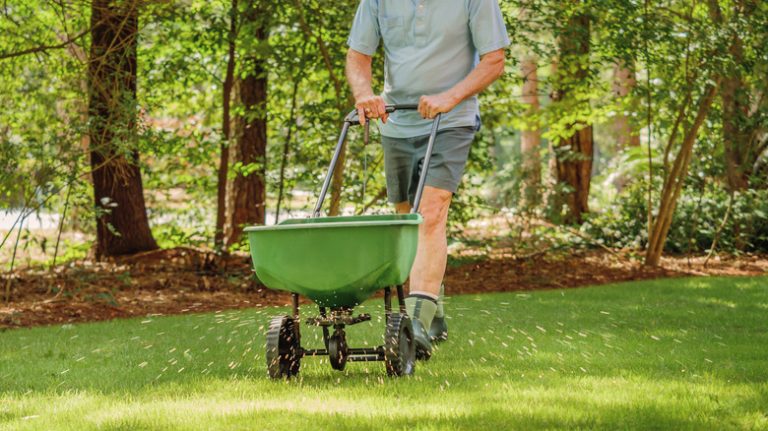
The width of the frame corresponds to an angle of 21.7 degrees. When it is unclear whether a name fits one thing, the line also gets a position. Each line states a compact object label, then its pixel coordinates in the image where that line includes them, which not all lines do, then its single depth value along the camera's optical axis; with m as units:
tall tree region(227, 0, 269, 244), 17.66
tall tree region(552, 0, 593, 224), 16.68
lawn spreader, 7.33
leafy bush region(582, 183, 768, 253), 21.39
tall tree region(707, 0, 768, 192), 16.78
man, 8.79
